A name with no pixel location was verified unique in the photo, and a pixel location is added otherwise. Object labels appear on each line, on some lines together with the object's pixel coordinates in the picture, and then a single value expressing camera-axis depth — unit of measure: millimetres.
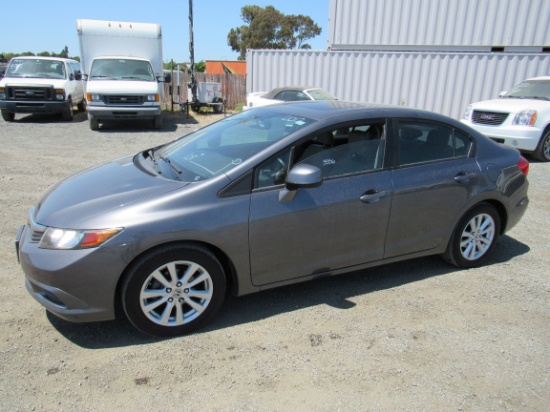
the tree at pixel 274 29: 64312
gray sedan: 2822
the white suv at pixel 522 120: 9344
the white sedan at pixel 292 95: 12500
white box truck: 12492
